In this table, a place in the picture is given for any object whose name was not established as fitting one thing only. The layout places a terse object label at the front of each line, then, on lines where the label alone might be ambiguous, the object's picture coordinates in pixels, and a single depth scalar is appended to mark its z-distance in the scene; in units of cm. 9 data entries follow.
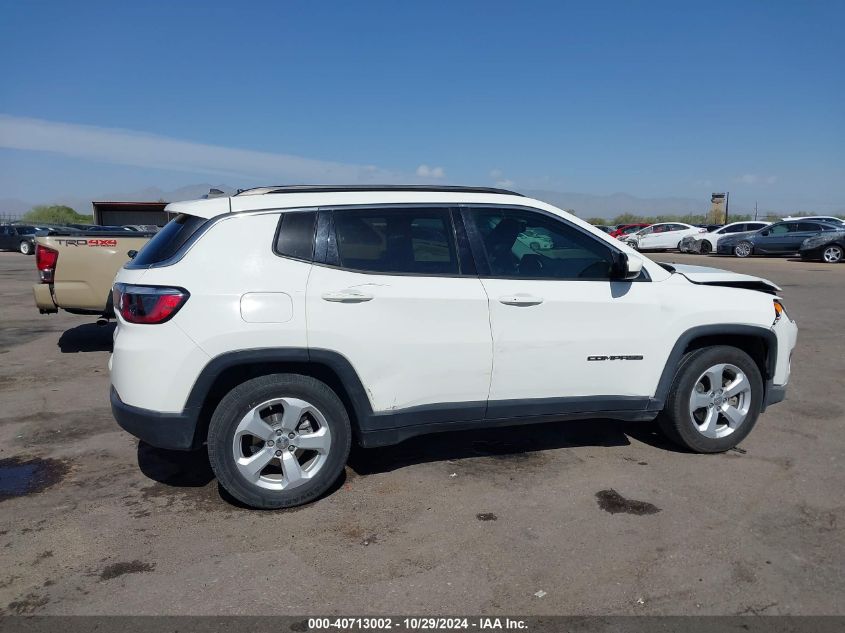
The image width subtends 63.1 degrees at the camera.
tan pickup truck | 822
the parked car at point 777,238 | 2605
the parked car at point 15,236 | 3731
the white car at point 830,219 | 2665
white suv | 389
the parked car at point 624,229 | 4005
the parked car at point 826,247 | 2370
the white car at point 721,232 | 2948
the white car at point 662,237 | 3350
